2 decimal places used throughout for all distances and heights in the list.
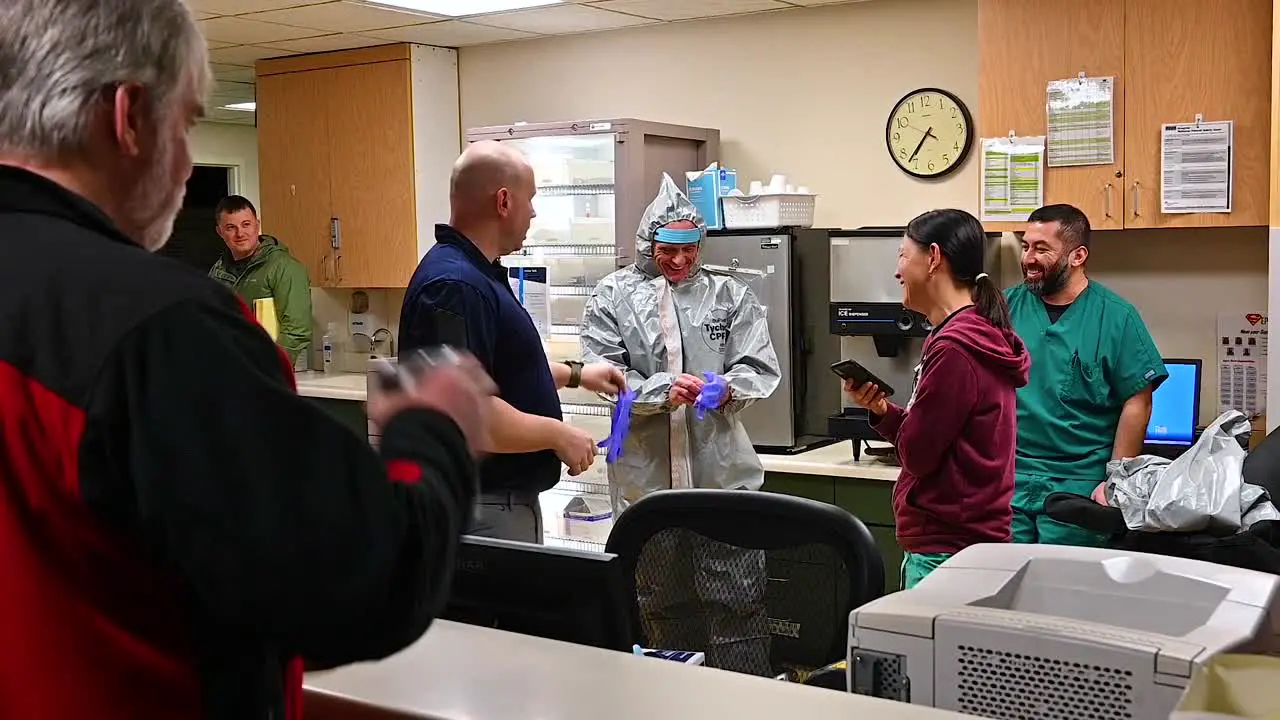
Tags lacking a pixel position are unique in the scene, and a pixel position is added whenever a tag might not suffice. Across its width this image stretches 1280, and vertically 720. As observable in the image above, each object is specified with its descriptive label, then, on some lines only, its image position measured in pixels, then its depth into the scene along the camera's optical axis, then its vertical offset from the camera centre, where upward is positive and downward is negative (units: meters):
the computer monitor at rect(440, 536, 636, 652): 1.52 -0.41
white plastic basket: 4.66 +0.22
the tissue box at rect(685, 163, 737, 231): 4.92 +0.31
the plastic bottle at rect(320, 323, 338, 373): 6.64 -0.39
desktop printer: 1.18 -0.38
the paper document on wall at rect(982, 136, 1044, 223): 4.13 +0.29
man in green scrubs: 3.64 -0.35
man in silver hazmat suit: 4.01 -0.27
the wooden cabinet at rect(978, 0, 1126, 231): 3.99 +0.65
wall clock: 4.68 +0.51
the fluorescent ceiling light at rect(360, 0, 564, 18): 4.83 +1.05
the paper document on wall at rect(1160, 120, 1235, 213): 3.81 +0.30
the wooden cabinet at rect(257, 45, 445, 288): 5.93 +0.58
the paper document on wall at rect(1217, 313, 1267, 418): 4.11 -0.33
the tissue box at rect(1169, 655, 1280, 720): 0.98 -0.35
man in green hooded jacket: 6.14 +0.01
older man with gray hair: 0.86 -0.13
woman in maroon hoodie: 2.71 -0.32
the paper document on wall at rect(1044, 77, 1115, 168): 4.01 +0.46
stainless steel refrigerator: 4.53 -0.19
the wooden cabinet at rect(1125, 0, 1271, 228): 3.78 +0.55
